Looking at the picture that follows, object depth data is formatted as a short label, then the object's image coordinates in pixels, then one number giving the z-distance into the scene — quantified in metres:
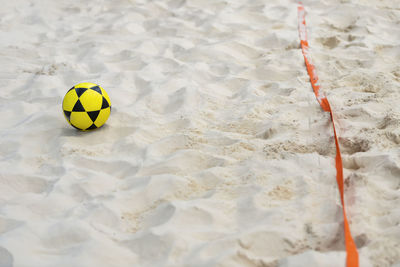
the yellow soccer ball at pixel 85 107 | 2.63
